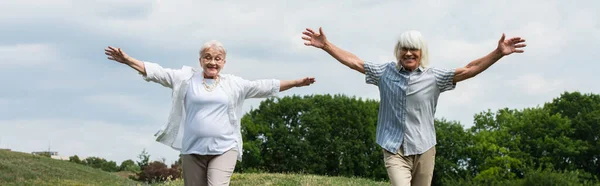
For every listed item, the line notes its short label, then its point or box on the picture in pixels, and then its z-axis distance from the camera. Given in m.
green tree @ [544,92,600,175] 49.03
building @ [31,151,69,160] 50.22
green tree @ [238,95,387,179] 49.16
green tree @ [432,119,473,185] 53.75
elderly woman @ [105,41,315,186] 6.98
